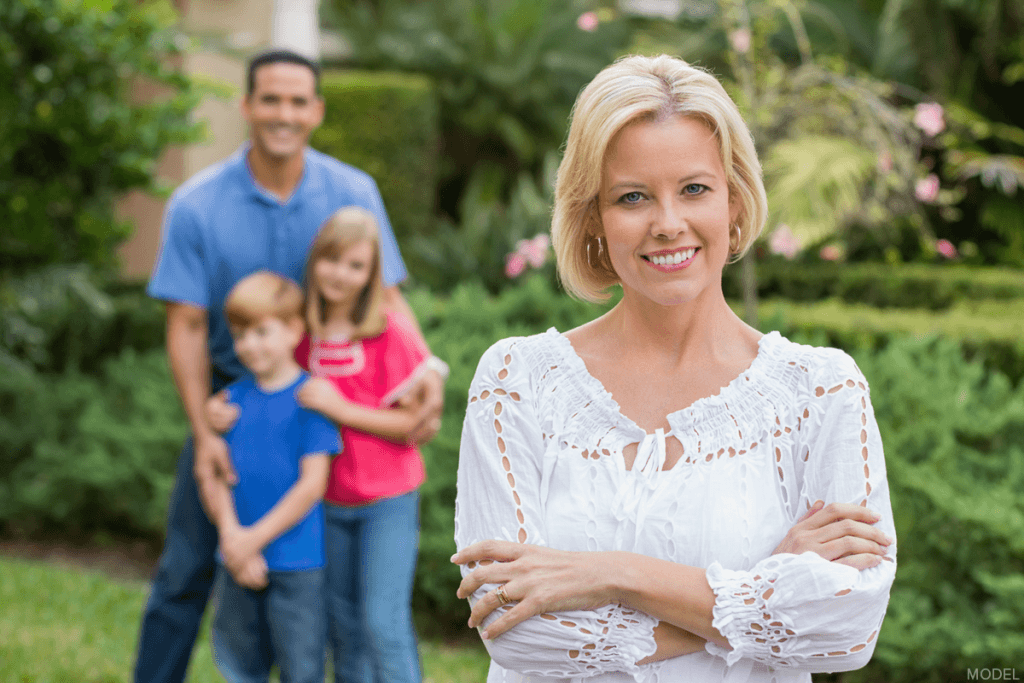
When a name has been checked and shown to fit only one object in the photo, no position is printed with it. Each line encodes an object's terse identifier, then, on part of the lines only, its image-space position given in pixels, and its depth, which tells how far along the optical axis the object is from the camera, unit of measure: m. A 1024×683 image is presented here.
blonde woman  1.79
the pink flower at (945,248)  6.44
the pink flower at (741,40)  5.79
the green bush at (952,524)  4.27
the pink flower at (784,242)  6.04
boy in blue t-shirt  3.25
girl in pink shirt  3.31
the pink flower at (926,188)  6.27
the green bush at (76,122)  5.82
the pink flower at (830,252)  6.47
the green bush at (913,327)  5.55
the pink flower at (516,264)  6.40
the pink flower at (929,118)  5.88
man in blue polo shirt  3.41
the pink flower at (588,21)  6.09
